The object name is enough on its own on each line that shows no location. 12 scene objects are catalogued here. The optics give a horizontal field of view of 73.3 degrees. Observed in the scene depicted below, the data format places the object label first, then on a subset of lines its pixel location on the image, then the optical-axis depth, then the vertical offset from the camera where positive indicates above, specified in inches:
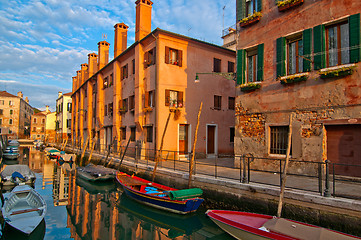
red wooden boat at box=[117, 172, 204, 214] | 402.9 -119.8
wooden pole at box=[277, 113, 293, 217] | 303.6 -74.9
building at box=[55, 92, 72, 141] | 2122.0 +109.7
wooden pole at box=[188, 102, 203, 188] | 463.2 -76.4
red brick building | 391.2 +99.6
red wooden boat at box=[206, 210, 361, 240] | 248.7 -107.5
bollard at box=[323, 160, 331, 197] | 291.1 -67.1
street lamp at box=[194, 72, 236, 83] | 679.1 +163.9
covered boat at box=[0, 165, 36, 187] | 633.0 -124.0
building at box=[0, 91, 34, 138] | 2746.1 +179.2
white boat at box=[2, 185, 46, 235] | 344.2 -127.4
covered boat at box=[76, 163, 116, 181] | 717.9 -130.3
